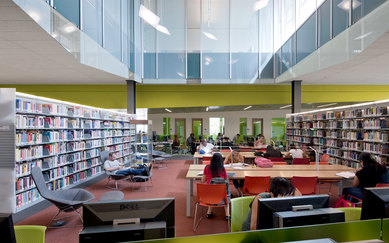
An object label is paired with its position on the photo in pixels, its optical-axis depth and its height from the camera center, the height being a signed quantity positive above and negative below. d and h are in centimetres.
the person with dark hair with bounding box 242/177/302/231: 196 -63
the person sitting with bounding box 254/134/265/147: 1018 -86
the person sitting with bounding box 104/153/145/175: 570 -115
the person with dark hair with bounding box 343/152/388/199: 358 -81
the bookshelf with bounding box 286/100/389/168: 542 -22
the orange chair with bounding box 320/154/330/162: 627 -94
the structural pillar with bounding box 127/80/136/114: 932 +113
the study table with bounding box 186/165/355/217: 402 -92
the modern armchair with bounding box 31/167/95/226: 346 -118
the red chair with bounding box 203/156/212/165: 640 -97
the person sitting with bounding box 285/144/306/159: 652 -86
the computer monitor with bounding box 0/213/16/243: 103 -47
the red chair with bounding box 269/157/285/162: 602 -93
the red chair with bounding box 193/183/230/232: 338 -106
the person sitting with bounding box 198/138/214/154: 792 -88
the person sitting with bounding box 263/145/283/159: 641 -84
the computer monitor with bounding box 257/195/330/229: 134 -48
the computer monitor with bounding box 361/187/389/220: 134 -48
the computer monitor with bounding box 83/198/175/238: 120 -47
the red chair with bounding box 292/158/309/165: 576 -94
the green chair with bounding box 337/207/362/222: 192 -76
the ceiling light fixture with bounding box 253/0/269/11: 757 +403
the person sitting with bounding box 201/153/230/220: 390 -80
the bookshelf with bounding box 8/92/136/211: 430 -43
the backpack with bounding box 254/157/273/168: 482 -83
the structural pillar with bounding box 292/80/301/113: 948 +116
